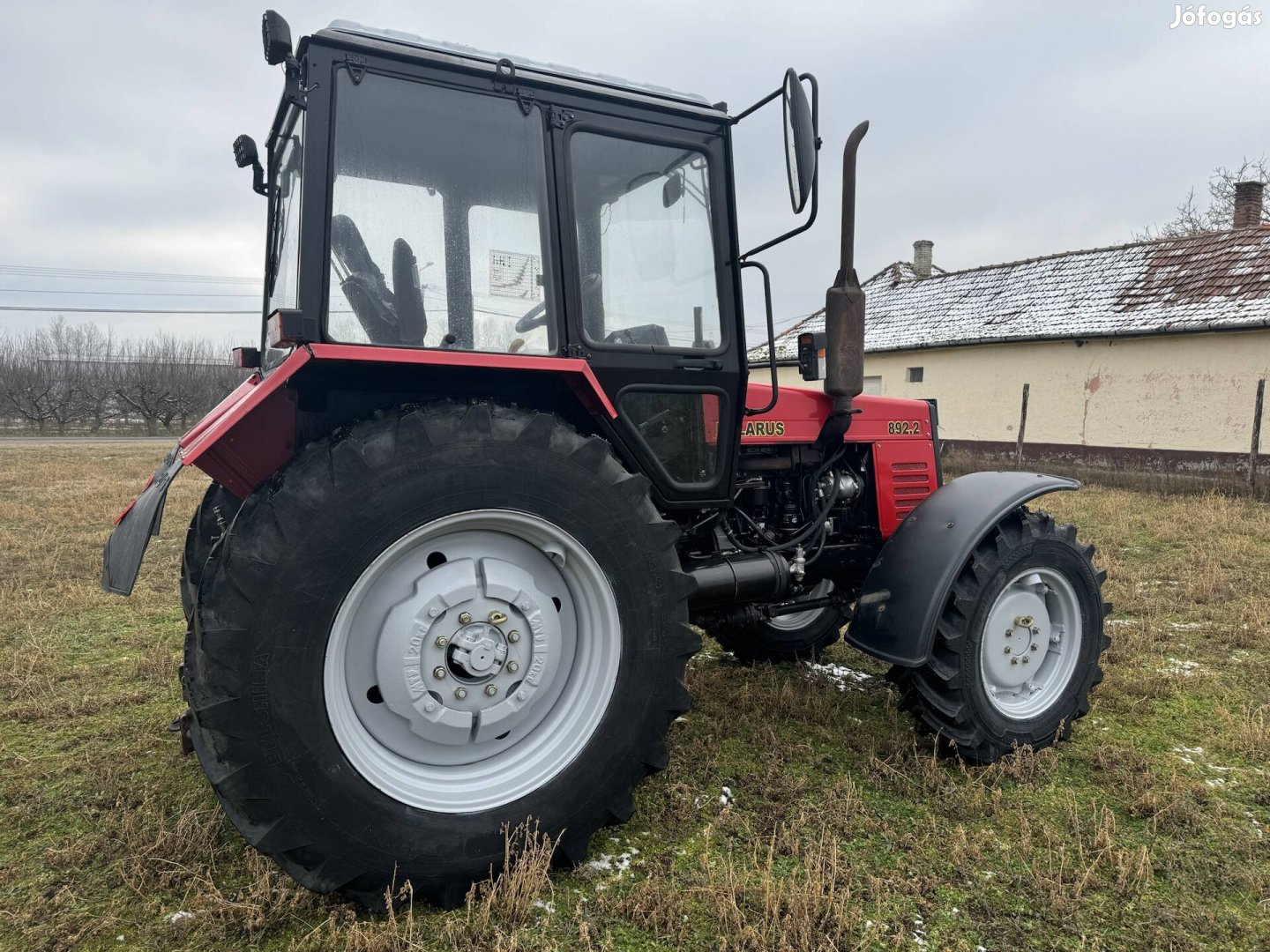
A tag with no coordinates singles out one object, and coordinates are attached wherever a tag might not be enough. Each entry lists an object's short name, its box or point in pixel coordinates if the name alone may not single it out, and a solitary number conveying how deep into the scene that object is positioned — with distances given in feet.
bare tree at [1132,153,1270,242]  77.56
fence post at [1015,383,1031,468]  47.21
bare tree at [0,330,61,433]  111.88
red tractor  6.43
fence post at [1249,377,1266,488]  36.04
